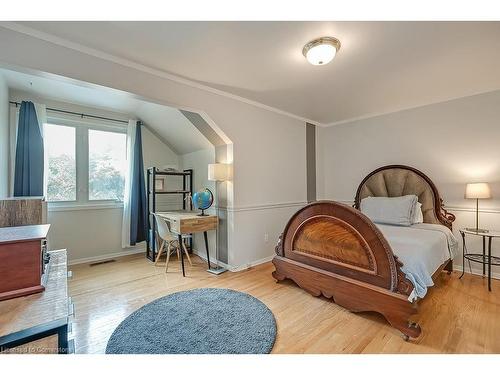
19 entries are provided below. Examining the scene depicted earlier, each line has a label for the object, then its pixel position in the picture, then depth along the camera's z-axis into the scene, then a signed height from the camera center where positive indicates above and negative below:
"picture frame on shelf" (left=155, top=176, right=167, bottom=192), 3.89 +0.11
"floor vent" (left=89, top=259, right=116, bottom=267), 3.38 -1.06
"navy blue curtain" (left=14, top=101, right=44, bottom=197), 2.91 +0.46
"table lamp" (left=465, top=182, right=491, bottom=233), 2.59 -0.04
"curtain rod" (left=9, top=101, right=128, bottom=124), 2.97 +1.15
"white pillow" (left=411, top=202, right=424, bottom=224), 3.02 -0.35
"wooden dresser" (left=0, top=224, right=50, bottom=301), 1.05 -0.35
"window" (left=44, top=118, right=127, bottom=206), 3.30 +0.45
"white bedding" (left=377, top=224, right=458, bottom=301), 1.83 -0.56
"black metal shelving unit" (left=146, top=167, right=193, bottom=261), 3.61 -0.07
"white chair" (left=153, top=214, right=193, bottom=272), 3.20 -0.58
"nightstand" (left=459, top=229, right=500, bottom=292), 2.47 -0.82
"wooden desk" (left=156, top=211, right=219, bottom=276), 2.96 -0.44
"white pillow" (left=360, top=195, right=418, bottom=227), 2.98 -0.28
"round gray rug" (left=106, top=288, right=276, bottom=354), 1.61 -1.09
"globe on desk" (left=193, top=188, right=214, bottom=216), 3.28 -0.14
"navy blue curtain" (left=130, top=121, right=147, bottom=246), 3.79 -0.14
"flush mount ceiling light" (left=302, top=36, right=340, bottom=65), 1.80 +1.12
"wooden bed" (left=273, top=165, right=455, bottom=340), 1.79 -0.69
